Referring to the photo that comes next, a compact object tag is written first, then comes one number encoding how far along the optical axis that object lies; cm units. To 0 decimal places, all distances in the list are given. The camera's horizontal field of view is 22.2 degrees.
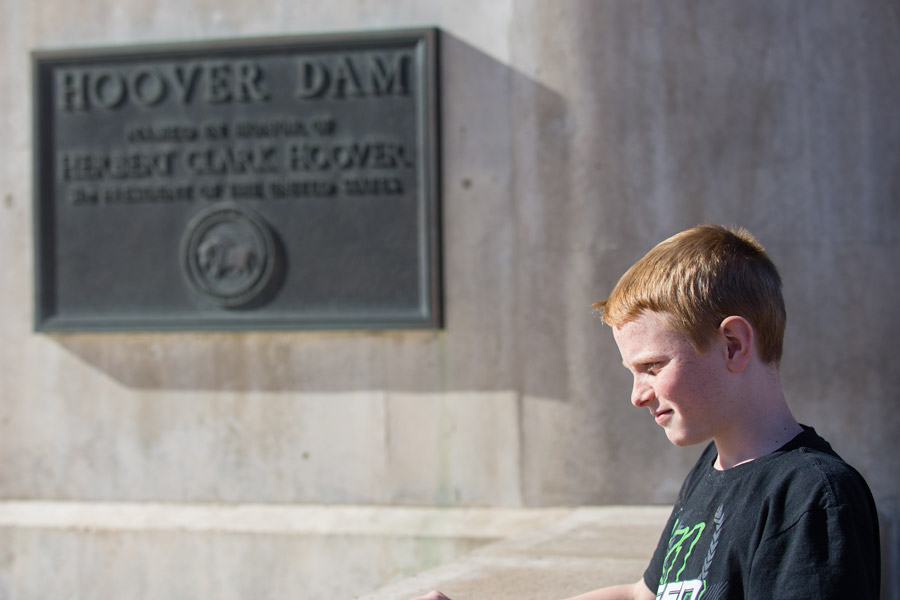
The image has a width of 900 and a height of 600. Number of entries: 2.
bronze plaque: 530
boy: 307
